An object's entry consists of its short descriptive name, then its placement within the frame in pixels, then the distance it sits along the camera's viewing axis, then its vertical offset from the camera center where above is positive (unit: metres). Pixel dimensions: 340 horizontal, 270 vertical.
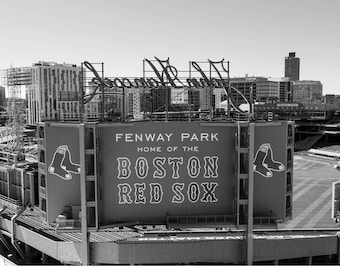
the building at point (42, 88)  175.88 +9.32
